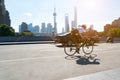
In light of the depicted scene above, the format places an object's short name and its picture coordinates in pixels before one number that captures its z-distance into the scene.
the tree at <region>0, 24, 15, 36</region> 54.40
